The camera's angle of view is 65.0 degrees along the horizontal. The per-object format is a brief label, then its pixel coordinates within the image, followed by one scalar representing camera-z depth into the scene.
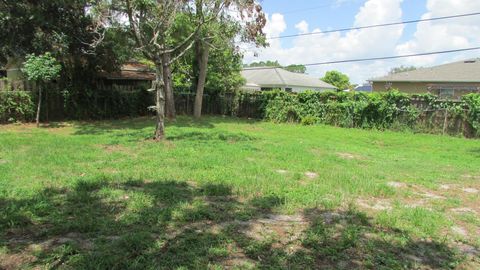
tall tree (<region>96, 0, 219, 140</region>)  9.78
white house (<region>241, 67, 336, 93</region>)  30.18
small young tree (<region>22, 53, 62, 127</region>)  12.48
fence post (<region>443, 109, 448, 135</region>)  14.80
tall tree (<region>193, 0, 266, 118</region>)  12.52
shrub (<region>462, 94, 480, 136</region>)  13.93
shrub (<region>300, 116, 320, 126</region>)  17.59
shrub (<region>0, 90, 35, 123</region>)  13.34
